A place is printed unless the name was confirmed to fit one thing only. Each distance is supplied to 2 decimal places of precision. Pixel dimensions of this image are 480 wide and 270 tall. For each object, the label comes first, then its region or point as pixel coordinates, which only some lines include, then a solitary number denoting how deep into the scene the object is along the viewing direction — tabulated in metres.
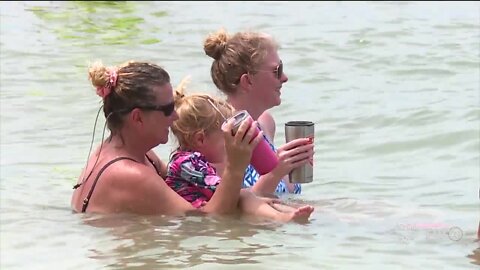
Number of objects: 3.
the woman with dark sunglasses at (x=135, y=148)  11.30
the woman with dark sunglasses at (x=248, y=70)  13.01
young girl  11.78
